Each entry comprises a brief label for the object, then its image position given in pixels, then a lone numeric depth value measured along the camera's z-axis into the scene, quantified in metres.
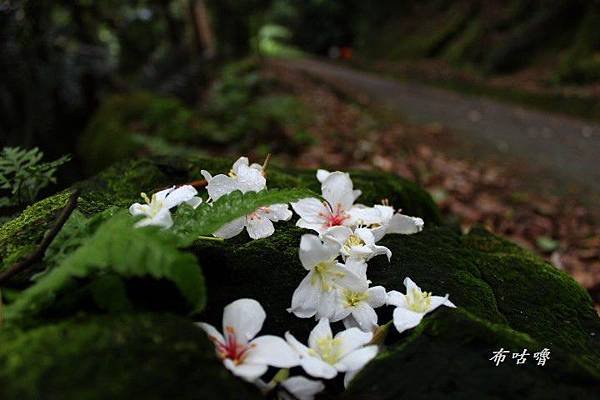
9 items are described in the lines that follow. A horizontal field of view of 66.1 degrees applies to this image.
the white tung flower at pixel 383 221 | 0.28
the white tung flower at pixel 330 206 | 0.27
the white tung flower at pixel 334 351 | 0.18
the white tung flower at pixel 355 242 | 0.24
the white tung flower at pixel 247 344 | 0.17
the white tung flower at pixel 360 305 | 0.22
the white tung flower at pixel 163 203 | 0.21
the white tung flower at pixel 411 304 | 0.21
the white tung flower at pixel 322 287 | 0.22
